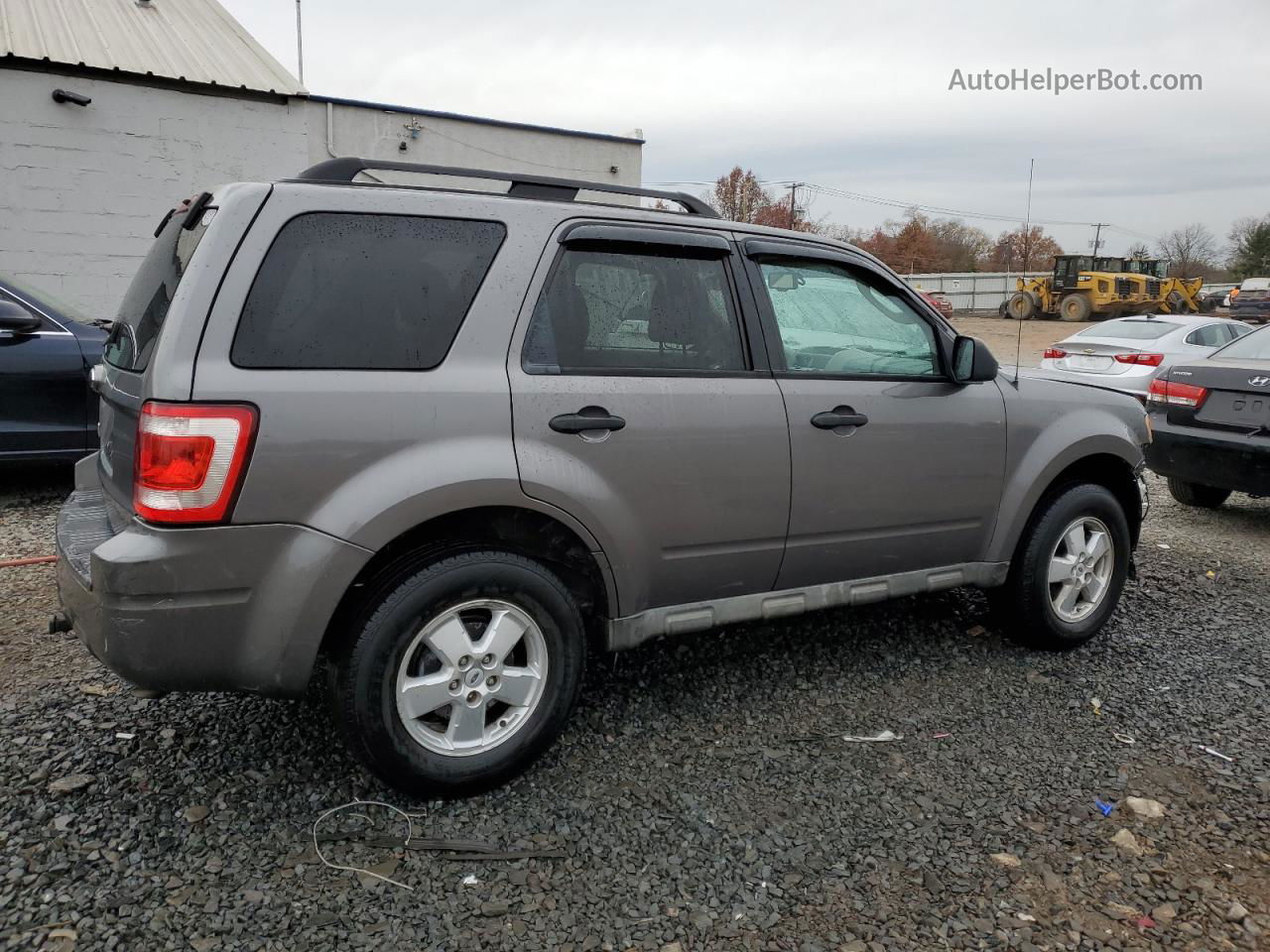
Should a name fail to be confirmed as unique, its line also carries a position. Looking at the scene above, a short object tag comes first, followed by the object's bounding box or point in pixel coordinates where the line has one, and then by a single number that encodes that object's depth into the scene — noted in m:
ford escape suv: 2.54
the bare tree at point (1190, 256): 75.25
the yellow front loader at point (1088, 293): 32.72
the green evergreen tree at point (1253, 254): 61.66
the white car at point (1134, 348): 11.29
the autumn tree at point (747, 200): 54.34
